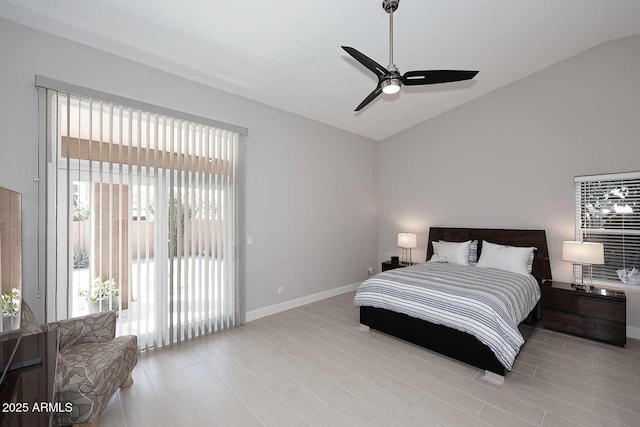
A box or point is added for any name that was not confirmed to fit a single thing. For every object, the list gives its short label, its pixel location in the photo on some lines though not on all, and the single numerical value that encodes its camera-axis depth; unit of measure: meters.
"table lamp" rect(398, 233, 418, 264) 5.12
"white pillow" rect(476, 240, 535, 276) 3.84
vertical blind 2.56
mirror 1.52
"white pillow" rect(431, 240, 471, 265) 4.45
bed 2.61
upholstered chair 1.73
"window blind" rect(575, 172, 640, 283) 3.47
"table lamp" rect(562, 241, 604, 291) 3.37
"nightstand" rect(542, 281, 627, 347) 3.16
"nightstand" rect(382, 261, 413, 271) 5.04
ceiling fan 2.26
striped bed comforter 2.53
